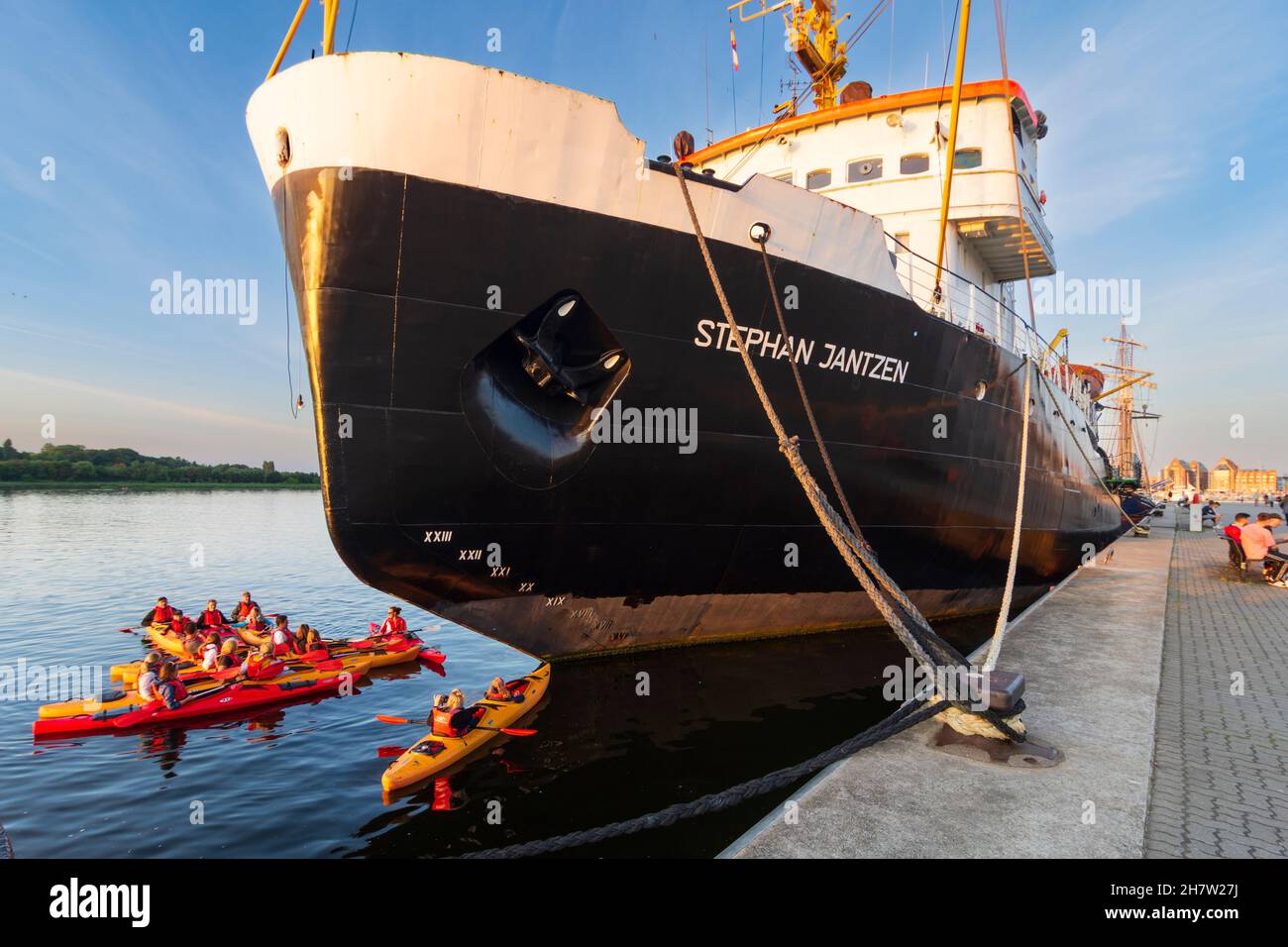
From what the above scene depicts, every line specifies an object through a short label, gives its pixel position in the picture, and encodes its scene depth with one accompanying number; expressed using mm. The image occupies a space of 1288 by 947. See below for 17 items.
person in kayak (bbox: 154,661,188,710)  9742
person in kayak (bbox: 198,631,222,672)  11388
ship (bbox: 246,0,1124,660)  6258
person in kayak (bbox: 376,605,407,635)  13703
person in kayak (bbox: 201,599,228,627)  14344
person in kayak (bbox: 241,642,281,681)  10859
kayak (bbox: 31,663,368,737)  9320
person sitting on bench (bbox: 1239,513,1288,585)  12740
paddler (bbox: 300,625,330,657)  12234
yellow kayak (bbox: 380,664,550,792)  6977
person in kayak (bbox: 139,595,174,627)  15125
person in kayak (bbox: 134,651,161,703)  9820
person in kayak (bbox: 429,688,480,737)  7547
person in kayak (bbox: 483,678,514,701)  8438
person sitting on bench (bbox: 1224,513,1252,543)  14087
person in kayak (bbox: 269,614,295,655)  12008
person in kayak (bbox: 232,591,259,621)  14883
